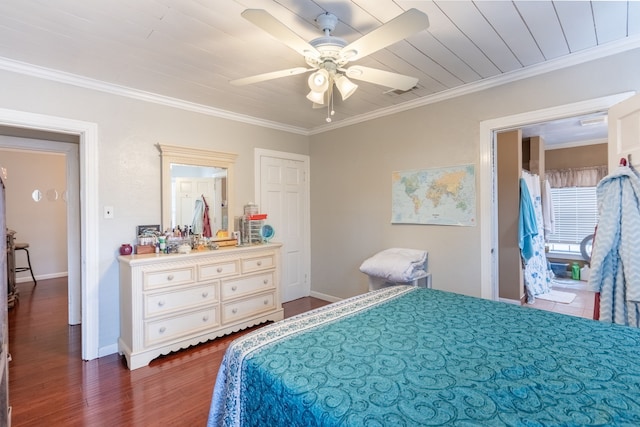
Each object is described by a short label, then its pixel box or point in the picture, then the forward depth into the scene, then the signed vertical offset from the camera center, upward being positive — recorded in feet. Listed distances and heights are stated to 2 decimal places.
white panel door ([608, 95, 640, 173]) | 6.23 +1.67
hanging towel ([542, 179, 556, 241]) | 16.37 +0.06
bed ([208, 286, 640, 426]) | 3.00 -1.93
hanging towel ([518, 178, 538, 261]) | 13.10 -0.66
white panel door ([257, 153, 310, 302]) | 13.37 +0.09
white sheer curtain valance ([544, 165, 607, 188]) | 17.31 +1.96
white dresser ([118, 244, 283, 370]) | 8.59 -2.60
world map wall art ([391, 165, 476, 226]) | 9.66 +0.52
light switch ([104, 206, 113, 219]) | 9.23 +0.09
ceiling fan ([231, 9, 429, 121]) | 4.53 +2.84
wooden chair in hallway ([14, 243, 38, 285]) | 16.94 -2.21
